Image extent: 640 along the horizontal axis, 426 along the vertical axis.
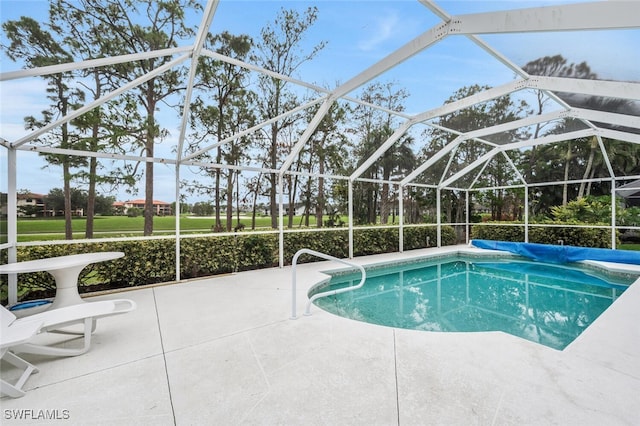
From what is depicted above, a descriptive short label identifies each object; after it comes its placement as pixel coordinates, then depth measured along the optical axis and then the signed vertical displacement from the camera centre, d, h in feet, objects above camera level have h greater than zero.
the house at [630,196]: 29.53 +2.04
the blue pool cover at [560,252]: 25.66 -4.19
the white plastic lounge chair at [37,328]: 7.00 -3.42
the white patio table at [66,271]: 11.85 -2.57
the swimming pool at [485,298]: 14.93 -5.92
